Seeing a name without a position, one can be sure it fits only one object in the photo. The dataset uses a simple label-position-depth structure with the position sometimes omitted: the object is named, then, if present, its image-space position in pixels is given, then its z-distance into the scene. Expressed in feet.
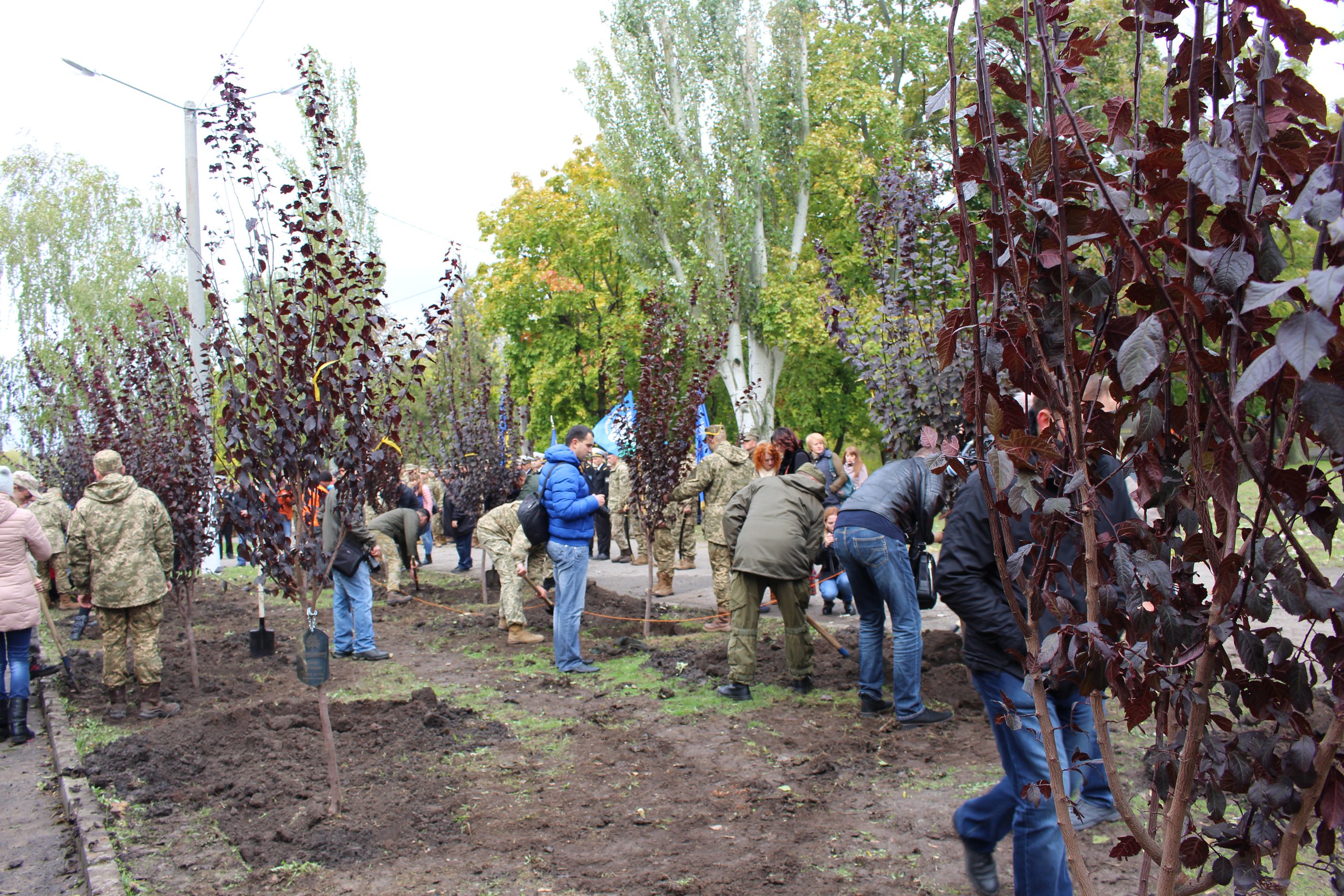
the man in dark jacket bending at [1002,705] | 10.70
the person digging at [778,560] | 22.40
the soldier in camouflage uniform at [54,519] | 38.60
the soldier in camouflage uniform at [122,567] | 23.97
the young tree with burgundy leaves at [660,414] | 31.53
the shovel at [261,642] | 31.04
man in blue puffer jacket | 27.17
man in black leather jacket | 19.35
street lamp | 42.96
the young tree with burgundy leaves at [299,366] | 16.88
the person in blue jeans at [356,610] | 31.19
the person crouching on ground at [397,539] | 41.70
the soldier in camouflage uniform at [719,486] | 34.88
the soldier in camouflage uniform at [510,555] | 32.68
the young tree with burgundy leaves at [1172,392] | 5.10
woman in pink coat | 23.59
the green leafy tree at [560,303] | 94.27
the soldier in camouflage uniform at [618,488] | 47.55
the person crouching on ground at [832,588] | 35.01
